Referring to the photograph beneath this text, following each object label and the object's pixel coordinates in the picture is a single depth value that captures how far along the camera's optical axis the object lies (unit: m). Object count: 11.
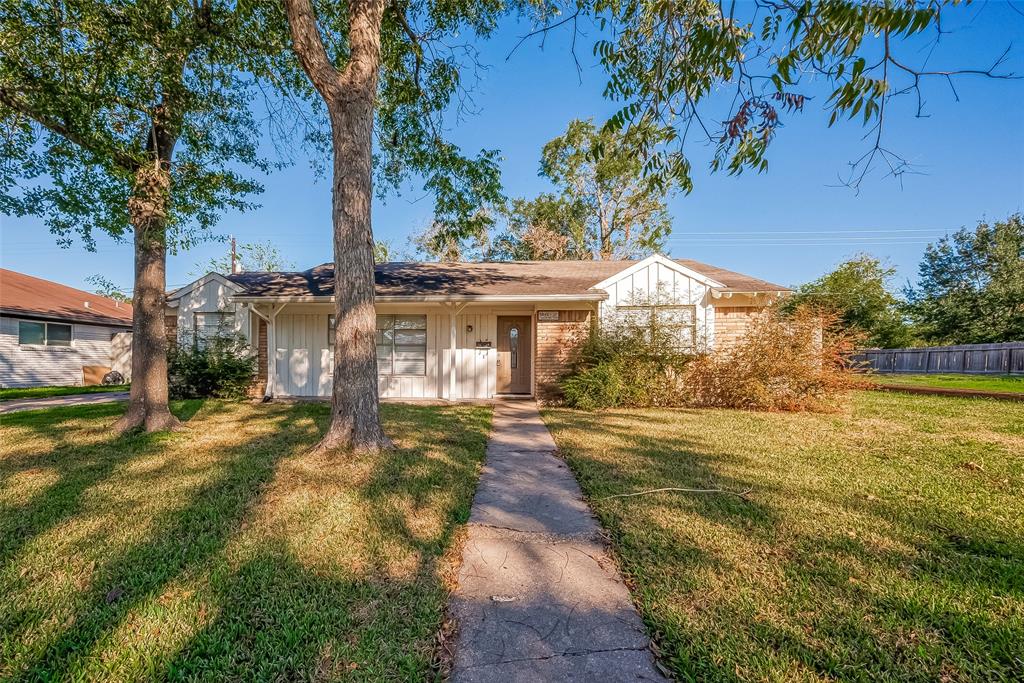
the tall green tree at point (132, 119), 5.43
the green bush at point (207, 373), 10.14
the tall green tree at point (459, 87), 2.65
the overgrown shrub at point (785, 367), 8.47
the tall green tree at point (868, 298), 22.47
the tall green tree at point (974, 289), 18.84
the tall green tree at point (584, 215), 22.20
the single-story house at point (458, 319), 10.10
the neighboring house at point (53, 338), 14.25
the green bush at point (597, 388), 8.82
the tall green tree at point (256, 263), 27.89
